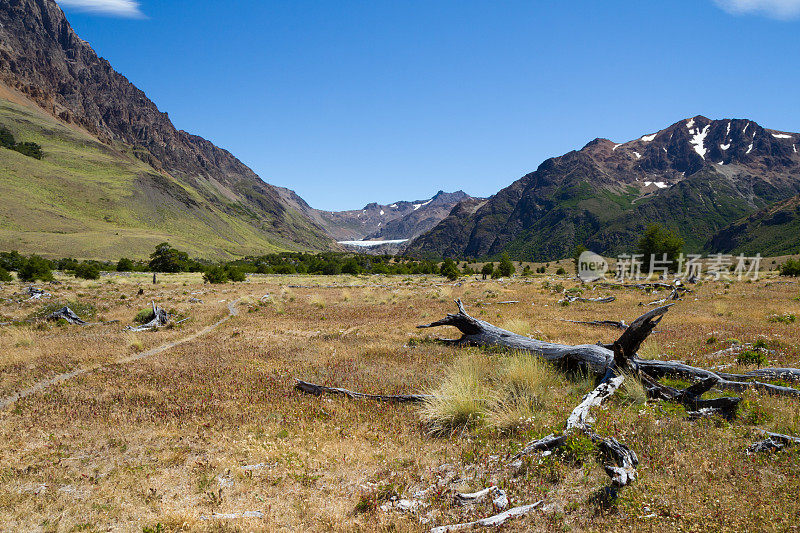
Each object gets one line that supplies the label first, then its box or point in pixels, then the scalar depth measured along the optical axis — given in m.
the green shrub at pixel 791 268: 47.30
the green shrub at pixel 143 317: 20.21
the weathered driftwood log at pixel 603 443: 4.29
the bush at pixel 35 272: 39.34
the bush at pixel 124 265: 69.31
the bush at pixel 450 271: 66.00
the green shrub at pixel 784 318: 15.69
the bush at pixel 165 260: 68.88
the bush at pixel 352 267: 93.60
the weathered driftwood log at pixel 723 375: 7.05
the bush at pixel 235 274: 56.22
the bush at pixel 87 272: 47.94
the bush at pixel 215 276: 51.84
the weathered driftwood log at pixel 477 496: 4.51
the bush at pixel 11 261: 47.52
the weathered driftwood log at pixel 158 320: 18.63
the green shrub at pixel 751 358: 9.53
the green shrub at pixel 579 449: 5.09
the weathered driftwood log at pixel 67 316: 18.92
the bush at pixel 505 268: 68.69
